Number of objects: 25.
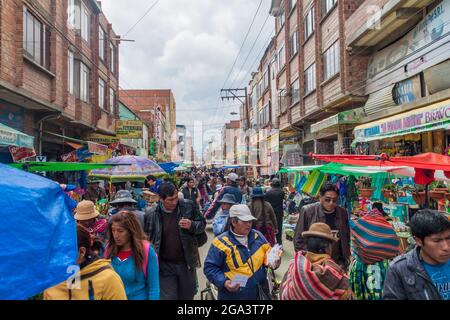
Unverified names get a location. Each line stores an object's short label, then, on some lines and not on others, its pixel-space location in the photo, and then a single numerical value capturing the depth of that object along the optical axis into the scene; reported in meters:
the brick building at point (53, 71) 10.93
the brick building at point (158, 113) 47.04
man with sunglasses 4.68
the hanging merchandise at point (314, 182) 9.05
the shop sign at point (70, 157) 14.30
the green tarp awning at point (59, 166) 6.62
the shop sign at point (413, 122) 6.94
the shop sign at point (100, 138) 20.58
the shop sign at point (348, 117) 13.12
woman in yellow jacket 2.46
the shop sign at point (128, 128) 22.66
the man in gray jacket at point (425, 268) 2.51
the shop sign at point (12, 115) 11.30
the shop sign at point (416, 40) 8.99
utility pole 36.10
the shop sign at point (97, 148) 15.11
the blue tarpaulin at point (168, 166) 14.50
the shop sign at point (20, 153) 9.30
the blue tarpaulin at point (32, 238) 1.55
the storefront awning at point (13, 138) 6.93
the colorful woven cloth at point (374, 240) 3.42
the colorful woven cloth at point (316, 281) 2.48
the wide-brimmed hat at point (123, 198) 5.64
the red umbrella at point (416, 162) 4.12
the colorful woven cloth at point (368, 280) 3.32
